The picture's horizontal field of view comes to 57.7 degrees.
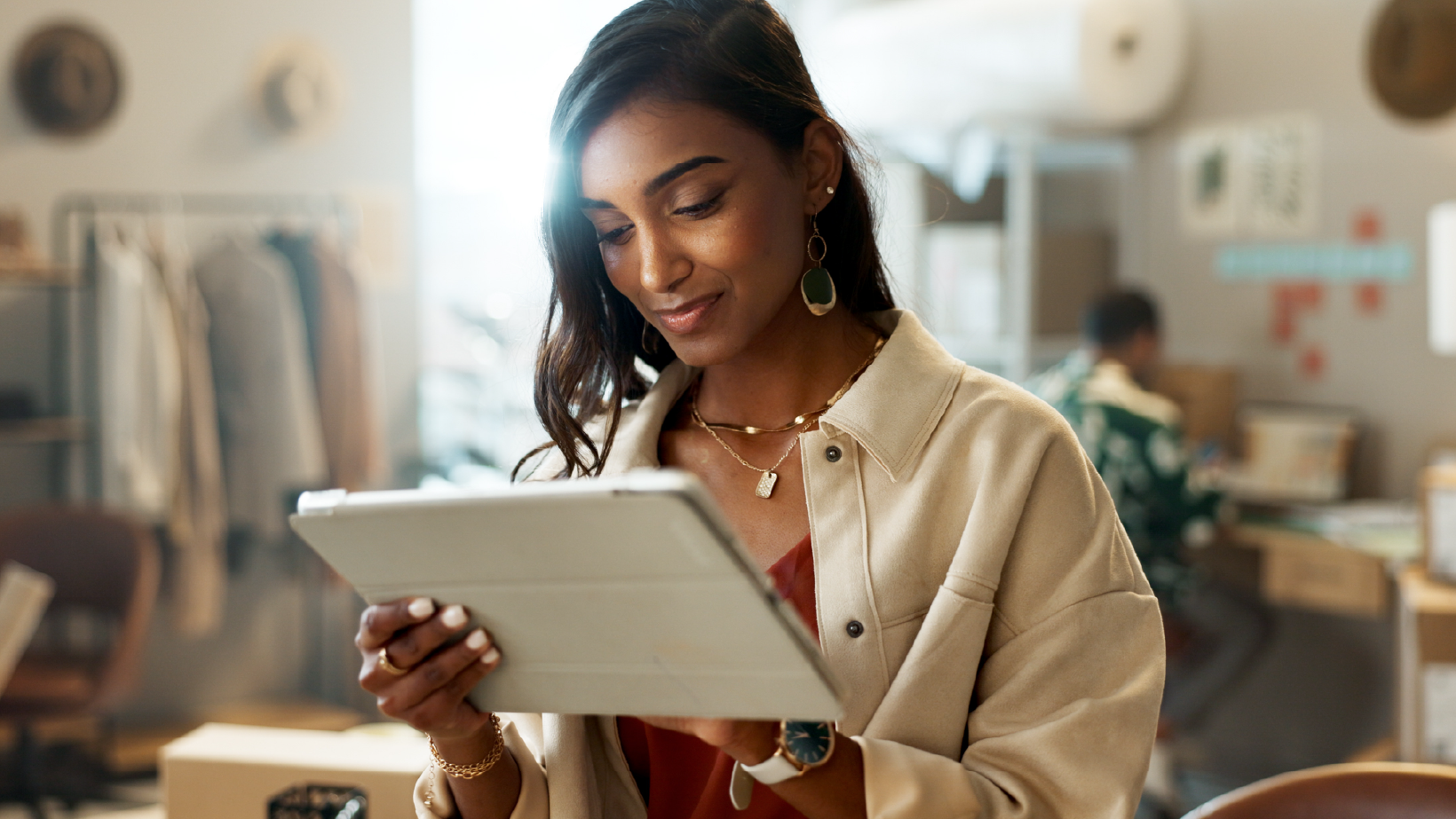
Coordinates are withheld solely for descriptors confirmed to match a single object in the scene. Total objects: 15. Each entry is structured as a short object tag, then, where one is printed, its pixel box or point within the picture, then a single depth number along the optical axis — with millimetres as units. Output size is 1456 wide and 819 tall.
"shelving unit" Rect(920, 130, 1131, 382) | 4809
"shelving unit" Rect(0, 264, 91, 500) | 4582
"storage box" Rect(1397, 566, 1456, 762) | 3045
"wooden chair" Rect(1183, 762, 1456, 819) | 1371
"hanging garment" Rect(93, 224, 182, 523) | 4344
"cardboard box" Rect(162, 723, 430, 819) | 1578
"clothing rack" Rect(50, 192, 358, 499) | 4637
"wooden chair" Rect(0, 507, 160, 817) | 3658
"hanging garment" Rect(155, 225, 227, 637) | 4418
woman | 1149
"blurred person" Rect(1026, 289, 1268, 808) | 3795
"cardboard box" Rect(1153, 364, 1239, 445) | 4684
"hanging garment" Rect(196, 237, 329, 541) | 4523
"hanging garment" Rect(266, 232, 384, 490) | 4656
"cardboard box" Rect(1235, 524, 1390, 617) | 3809
